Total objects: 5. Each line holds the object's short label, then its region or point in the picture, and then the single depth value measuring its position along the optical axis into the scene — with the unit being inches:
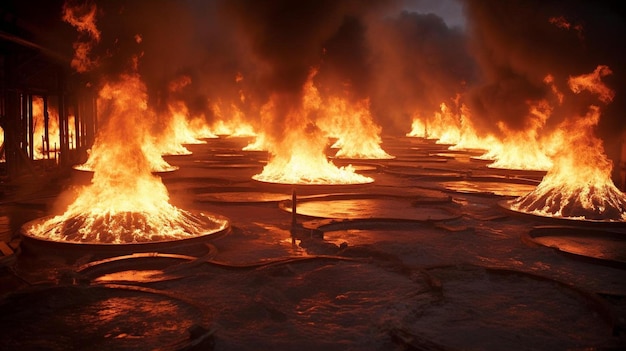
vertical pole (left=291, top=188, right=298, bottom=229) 436.6
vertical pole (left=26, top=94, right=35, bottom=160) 814.3
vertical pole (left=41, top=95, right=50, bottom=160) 835.9
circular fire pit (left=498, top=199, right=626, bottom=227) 483.8
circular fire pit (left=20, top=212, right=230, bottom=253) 359.3
